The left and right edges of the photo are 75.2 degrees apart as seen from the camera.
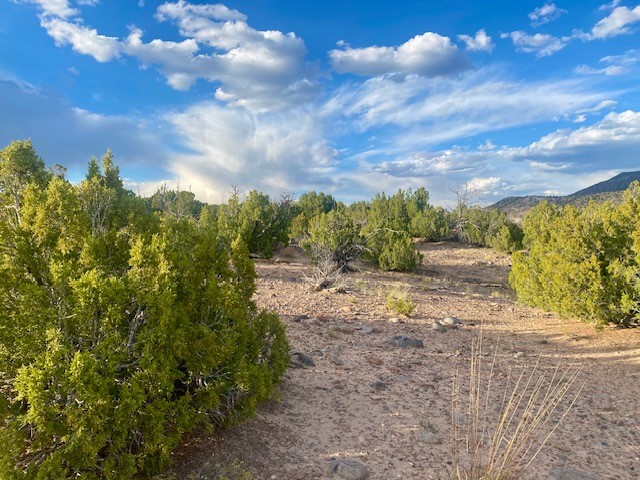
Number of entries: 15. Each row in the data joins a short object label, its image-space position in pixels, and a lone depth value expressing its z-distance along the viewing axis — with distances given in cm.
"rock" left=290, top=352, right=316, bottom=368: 686
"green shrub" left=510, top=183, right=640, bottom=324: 892
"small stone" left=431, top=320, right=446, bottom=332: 957
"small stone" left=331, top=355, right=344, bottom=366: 709
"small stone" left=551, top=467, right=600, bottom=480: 420
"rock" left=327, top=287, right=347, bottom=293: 1268
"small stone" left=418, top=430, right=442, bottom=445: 479
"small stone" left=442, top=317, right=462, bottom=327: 1015
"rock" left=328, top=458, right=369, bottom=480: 400
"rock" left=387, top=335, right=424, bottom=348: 827
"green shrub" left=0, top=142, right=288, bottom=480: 312
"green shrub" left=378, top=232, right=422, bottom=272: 2080
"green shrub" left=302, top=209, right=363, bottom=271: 1803
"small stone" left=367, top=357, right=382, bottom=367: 724
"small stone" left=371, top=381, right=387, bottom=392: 622
